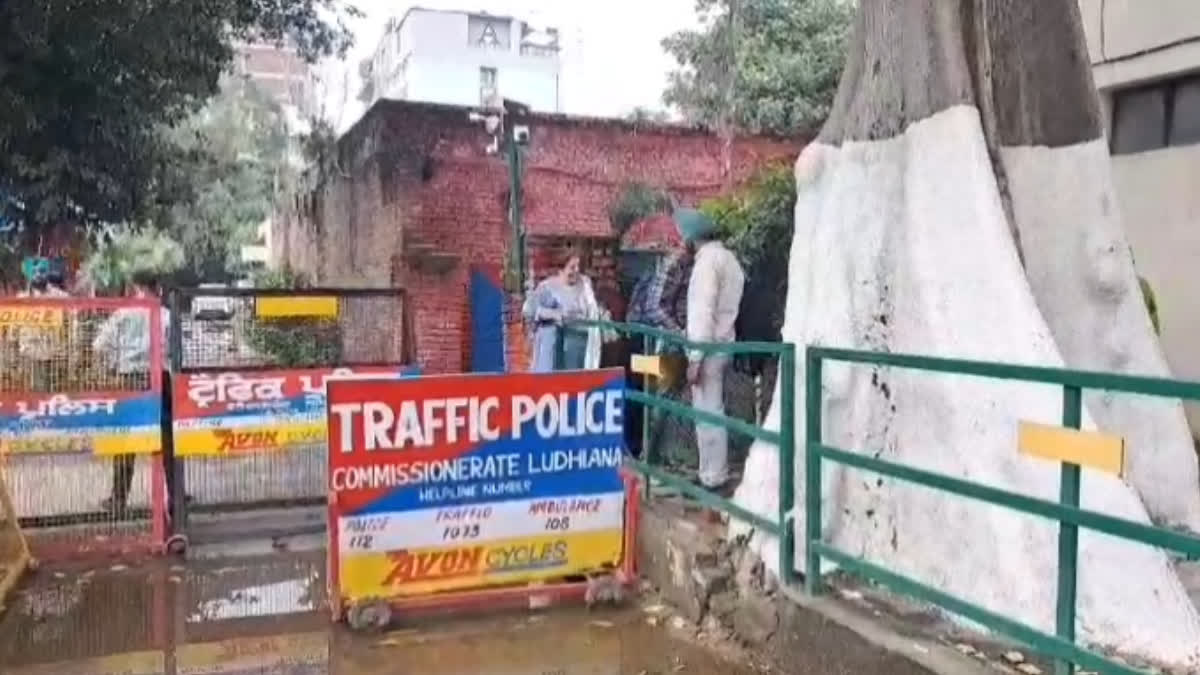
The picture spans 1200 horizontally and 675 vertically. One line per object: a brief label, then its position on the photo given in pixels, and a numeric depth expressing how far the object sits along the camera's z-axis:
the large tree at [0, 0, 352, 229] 9.58
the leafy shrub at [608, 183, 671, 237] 13.80
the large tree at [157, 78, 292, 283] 28.34
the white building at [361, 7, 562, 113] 49.09
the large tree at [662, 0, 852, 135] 18.11
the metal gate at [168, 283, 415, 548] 6.93
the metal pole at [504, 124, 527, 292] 13.25
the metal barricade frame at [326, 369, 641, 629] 5.21
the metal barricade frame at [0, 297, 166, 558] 6.48
